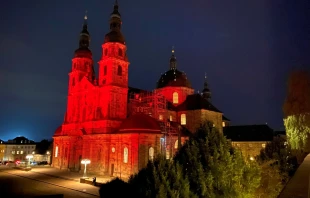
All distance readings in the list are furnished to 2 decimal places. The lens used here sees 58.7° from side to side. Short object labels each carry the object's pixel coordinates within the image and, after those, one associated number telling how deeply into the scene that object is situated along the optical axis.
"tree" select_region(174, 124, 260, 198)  13.27
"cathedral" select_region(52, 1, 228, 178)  37.78
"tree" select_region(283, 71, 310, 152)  26.73
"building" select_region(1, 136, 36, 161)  93.19
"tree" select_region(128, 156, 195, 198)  11.72
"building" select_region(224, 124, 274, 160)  58.22
